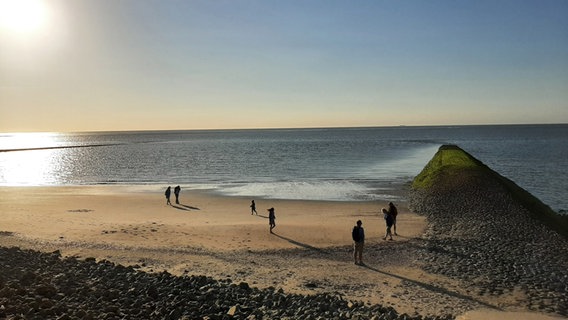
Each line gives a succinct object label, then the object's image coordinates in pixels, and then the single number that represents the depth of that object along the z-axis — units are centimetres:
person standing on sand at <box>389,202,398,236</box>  2241
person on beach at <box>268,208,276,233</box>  2420
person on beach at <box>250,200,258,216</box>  2983
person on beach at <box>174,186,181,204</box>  3494
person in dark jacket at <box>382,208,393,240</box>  2211
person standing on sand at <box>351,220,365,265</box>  1794
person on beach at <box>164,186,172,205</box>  3475
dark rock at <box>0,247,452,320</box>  1177
